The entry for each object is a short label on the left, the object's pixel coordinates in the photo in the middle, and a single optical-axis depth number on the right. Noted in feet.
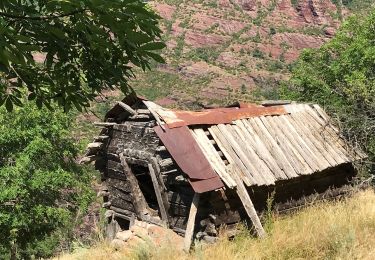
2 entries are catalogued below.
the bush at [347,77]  37.63
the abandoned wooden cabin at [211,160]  26.27
